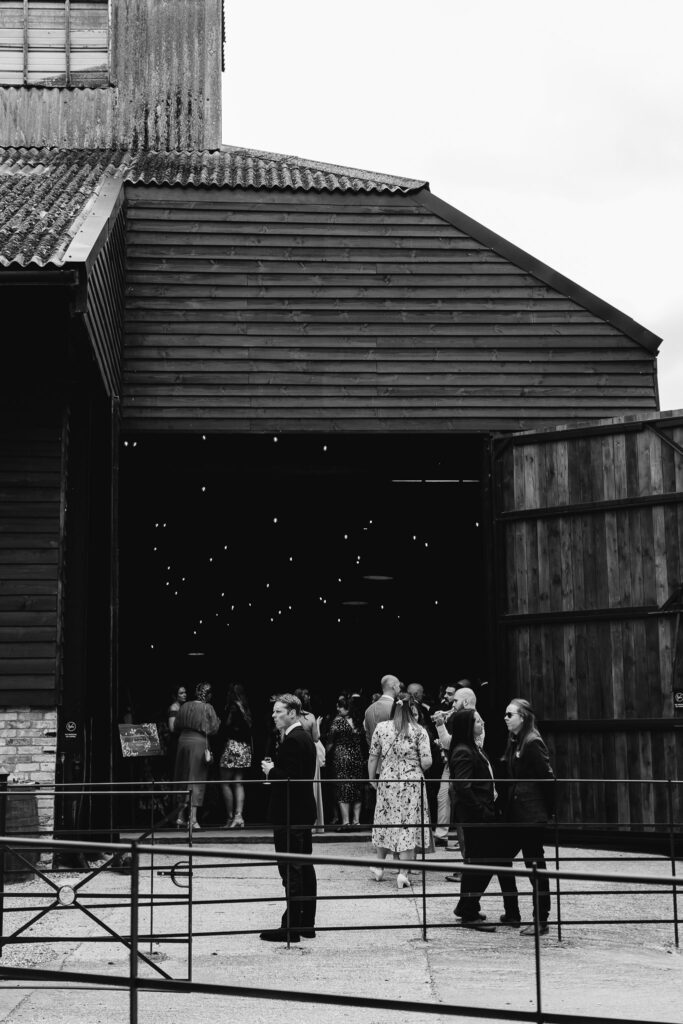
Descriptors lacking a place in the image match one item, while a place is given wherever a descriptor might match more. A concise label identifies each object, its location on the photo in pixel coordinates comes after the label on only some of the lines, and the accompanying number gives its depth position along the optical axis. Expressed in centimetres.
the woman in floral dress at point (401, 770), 1226
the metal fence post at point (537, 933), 477
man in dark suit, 919
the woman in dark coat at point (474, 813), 980
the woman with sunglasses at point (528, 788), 962
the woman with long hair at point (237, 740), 1628
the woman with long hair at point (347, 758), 1591
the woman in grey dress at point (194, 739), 1600
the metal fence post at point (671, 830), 910
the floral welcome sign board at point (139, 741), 1415
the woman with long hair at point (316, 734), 1424
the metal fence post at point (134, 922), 512
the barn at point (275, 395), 1351
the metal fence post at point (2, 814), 767
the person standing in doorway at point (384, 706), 1370
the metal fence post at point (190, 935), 754
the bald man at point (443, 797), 1394
